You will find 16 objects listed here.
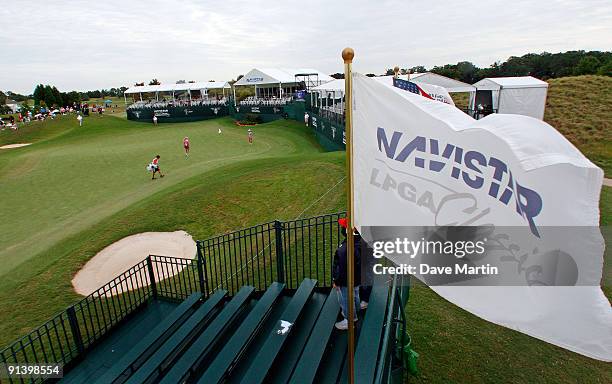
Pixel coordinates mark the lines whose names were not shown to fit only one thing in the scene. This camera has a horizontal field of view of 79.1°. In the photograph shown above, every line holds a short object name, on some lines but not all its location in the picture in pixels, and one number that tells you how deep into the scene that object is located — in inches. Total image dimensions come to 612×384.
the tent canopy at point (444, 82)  960.3
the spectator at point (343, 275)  209.0
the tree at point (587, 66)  1970.1
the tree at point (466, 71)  2455.7
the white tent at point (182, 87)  2076.8
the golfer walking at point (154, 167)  773.9
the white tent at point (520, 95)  941.8
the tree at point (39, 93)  2974.9
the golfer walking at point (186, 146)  991.1
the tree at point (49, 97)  2972.4
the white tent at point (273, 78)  1833.2
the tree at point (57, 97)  3002.0
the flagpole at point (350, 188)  124.3
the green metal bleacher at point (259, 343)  185.5
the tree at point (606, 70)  1723.1
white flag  94.0
